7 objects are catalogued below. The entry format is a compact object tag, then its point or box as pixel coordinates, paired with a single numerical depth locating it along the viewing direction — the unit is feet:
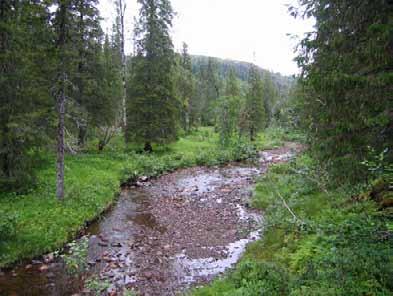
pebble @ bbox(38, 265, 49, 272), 30.99
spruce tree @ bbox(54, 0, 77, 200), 41.42
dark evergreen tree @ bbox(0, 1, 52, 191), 40.93
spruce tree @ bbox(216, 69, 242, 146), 114.13
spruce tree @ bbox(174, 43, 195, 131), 144.01
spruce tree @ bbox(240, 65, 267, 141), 146.00
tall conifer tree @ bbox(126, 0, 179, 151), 85.25
